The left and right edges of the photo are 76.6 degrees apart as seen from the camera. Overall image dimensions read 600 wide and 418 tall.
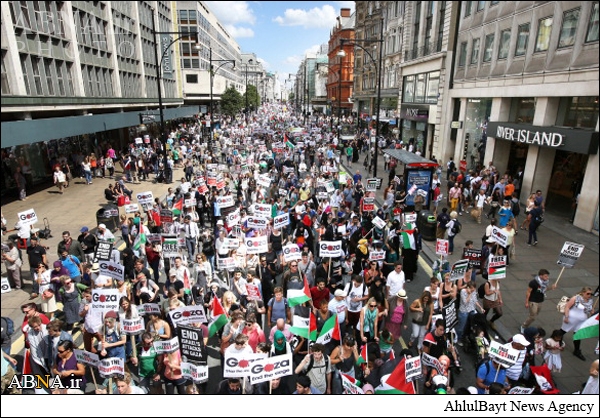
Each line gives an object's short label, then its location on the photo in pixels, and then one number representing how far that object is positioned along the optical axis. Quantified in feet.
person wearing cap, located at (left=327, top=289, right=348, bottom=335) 24.02
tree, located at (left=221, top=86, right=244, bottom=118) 216.13
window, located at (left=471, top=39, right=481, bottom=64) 41.57
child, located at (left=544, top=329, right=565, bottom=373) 20.86
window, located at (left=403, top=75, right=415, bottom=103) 92.04
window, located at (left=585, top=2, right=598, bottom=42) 41.60
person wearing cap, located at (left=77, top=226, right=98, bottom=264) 36.24
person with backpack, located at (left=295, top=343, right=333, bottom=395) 19.75
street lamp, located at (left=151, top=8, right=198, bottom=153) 76.06
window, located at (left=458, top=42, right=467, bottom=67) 44.84
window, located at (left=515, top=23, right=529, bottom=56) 43.98
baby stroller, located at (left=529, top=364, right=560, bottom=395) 19.33
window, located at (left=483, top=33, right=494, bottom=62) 40.59
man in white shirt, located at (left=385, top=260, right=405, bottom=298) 26.78
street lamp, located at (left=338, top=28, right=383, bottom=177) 76.61
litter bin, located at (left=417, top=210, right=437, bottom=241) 47.52
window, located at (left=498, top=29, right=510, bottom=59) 42.88
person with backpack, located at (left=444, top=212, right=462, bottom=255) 40.83
